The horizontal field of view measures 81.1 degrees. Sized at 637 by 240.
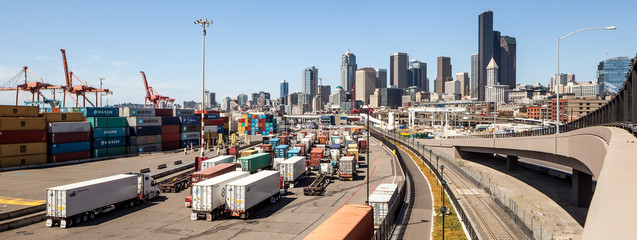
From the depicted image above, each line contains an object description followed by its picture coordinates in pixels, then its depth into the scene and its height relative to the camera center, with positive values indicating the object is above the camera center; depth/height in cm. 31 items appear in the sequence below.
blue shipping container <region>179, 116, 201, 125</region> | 8906 -53
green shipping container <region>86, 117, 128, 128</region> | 6850 -85
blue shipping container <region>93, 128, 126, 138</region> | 6838 -281
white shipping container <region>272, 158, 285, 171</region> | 4839 -599
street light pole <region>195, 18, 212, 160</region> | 5066 +1290
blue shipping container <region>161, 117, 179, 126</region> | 8312 -74
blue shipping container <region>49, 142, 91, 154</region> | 6024 -506
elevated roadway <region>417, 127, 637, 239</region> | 694 -188
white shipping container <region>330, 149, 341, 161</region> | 6338 -618
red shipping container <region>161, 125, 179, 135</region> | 8281 -255
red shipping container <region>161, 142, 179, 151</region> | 8262 -629
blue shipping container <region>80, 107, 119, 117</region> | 7119 +110
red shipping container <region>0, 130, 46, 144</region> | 5438 -291
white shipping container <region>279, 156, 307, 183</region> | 4422 -619
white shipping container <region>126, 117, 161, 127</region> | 7575 -71
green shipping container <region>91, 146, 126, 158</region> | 6794 -647
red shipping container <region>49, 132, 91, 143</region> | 6034 -336
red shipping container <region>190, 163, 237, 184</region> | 3562 -552
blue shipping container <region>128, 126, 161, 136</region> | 7575 -269
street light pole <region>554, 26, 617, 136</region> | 2690 +672
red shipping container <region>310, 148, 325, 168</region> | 5650 -594
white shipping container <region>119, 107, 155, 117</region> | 7750 +120
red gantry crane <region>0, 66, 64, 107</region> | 10912 +887
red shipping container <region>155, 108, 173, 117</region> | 8560 +130
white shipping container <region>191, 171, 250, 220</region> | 2948 -624
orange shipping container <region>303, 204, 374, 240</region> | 1805 -561
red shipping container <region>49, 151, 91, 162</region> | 6030 -658
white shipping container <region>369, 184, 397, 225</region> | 2827 -664
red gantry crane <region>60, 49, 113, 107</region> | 11175 +881
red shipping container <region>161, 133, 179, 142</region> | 8256 -438
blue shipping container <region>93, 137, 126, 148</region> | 6838 -467
